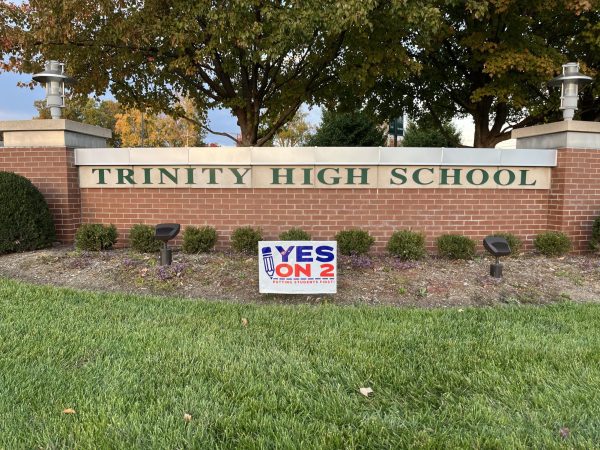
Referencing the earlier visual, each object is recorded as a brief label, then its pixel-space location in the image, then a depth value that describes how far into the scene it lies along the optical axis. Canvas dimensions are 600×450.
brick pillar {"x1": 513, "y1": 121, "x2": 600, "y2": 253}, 7.73
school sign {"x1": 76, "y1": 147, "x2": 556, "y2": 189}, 7.63
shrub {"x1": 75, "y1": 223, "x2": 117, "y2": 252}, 7.21
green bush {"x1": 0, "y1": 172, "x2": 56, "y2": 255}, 6.99
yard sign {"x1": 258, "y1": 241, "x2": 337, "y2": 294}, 5.19
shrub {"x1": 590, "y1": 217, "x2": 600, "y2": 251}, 7.49
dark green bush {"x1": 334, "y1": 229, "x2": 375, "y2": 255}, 7.01
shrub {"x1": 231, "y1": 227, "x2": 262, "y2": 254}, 7.18
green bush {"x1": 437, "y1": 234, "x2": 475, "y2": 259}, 6.99
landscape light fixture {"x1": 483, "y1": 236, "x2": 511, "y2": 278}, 5.72
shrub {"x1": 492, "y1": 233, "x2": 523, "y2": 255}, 7.17
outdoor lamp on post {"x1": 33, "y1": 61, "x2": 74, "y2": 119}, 8.13
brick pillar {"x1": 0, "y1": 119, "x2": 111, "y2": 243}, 7.84
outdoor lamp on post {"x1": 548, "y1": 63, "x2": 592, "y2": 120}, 8.03
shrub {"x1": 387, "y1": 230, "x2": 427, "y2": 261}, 6.89
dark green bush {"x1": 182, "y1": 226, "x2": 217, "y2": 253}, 7.16
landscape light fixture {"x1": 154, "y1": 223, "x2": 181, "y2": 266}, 6.07
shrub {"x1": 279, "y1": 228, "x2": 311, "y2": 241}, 7.07
